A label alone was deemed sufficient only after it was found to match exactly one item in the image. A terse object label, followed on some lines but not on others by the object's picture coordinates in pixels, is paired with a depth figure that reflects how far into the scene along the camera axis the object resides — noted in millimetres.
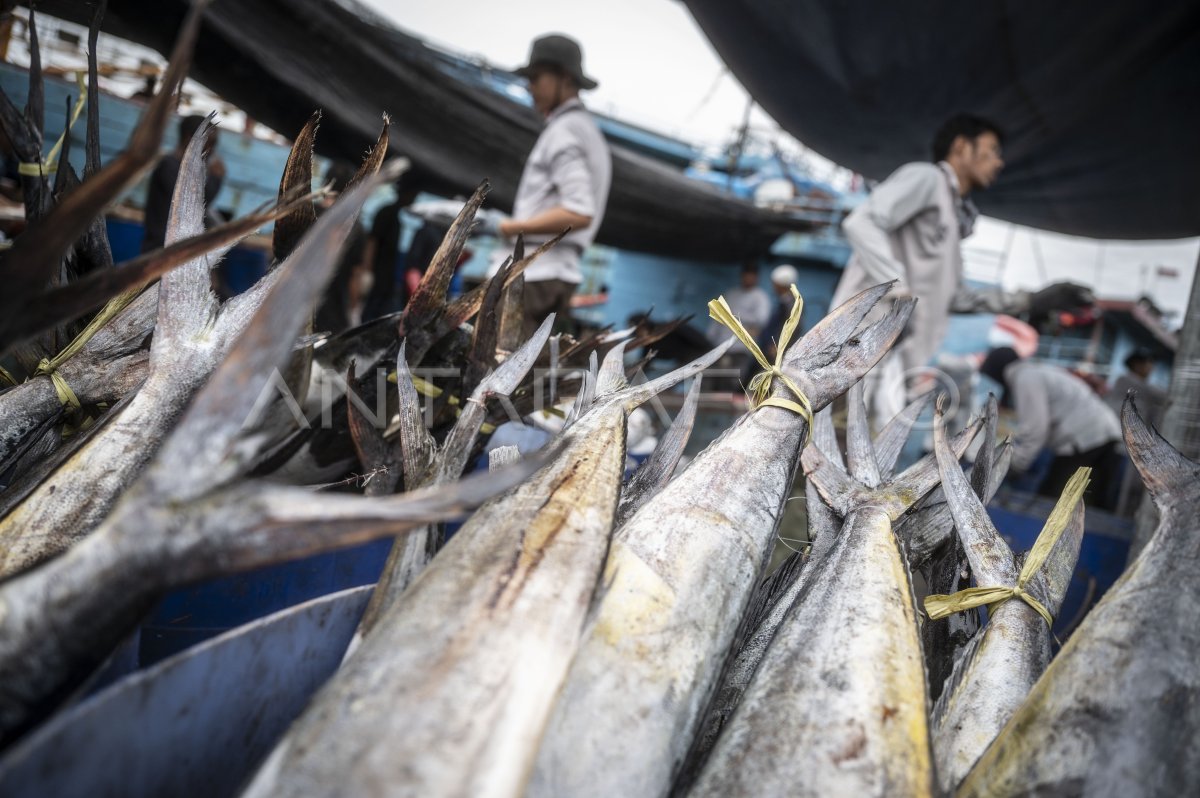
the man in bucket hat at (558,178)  2992
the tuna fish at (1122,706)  745
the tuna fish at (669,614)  750
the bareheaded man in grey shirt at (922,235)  3230
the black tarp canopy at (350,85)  2955
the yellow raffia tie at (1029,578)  1133
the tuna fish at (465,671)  606
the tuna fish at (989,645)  960
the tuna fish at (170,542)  610
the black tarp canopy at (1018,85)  3324
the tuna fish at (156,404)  909
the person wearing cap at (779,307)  6618
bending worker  5031
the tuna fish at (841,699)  748
